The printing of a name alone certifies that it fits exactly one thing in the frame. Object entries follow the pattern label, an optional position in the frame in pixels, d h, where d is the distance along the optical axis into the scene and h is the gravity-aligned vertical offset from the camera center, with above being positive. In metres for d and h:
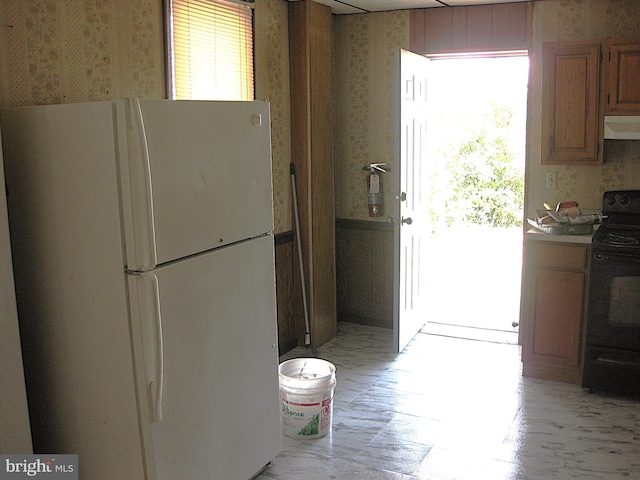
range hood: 3.79 -0.01
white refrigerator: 2.16 -0.49
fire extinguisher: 4.77 -0.42
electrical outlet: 4.37 -0.35
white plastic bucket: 3.23 -1.33
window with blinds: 3.36 +0.46
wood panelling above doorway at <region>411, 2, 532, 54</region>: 4.34 +0.67
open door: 4.19 -0.43
